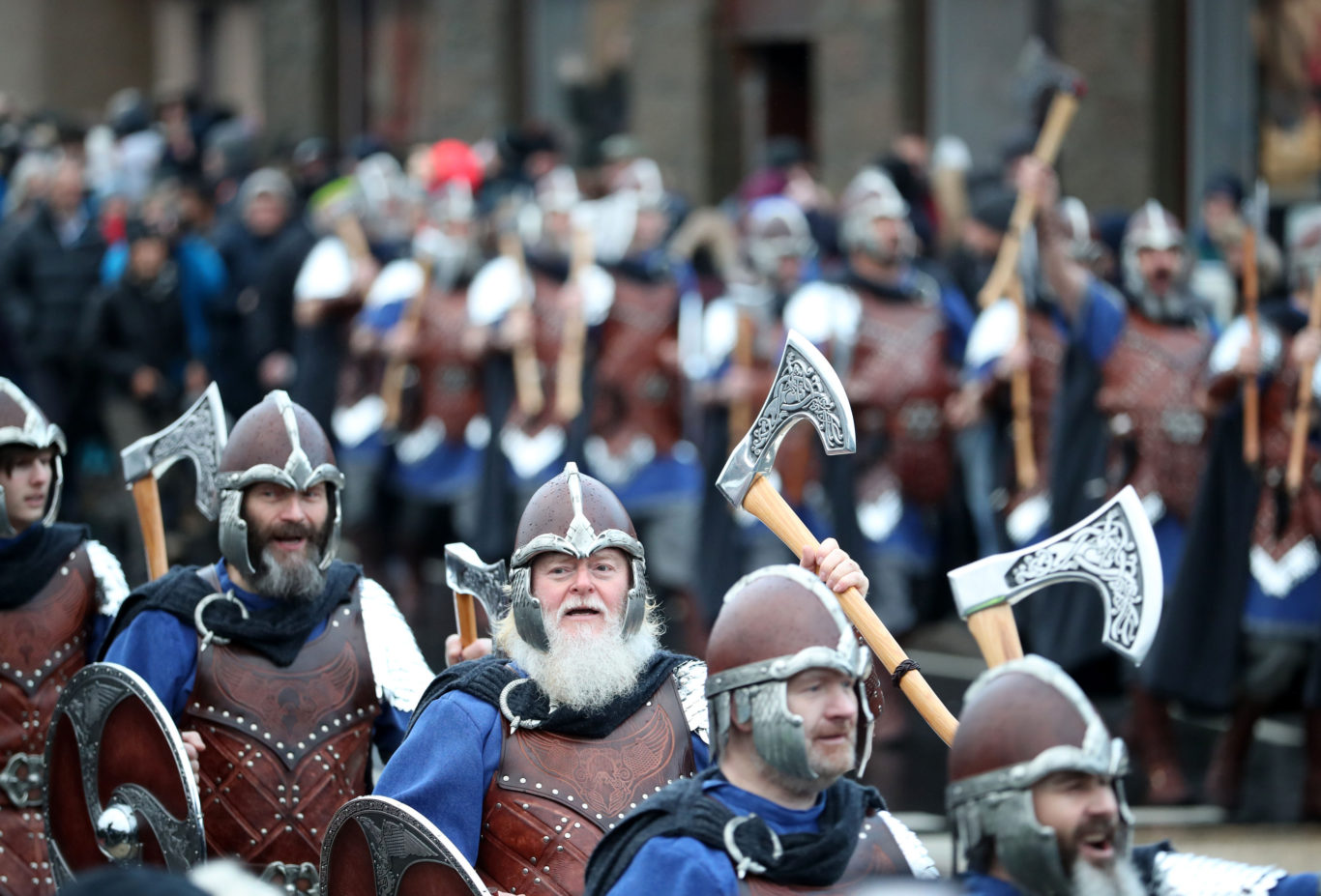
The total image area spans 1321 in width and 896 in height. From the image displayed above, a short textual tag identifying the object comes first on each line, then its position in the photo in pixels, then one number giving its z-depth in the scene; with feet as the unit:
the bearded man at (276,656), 30.27
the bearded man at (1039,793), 18.79
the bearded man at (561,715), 26.30
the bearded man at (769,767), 21.36
